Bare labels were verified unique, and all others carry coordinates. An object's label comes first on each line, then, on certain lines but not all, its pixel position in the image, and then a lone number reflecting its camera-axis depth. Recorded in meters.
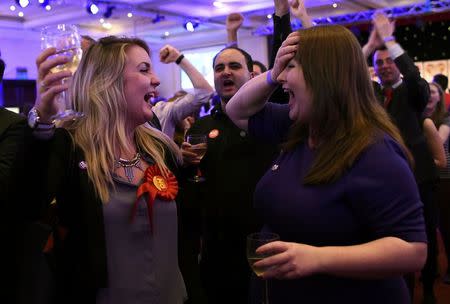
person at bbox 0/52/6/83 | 2.08
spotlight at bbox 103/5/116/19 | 9.66
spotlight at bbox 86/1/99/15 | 8.95
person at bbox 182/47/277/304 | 2.61
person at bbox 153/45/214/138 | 3.26
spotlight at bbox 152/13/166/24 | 10.76
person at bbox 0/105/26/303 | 1.58
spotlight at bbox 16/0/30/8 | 7.69
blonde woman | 1.74
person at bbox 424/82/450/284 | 4.68
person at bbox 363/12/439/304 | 3.63
